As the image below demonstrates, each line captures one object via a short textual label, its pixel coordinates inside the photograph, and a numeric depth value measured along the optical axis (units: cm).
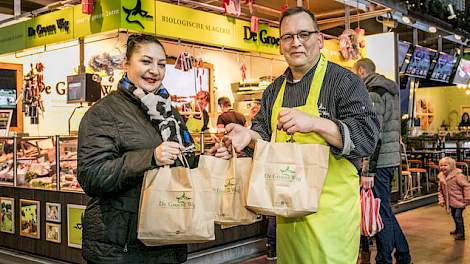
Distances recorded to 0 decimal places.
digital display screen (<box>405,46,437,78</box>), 1023
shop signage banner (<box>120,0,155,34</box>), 549
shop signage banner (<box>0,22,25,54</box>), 715
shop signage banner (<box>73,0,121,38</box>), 552
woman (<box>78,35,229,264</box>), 194
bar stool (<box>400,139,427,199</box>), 888
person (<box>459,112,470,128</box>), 1761
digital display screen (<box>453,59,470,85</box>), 1229
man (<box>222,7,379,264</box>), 187
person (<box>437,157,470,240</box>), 623
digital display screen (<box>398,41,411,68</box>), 969
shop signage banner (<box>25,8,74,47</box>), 629
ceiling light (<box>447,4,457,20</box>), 1059
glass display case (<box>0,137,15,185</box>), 564
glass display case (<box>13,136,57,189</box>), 519
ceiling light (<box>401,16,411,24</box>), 890
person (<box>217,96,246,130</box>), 741
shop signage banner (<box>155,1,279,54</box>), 603
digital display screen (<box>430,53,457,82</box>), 1130
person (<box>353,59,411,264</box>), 478
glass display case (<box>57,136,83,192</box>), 496
